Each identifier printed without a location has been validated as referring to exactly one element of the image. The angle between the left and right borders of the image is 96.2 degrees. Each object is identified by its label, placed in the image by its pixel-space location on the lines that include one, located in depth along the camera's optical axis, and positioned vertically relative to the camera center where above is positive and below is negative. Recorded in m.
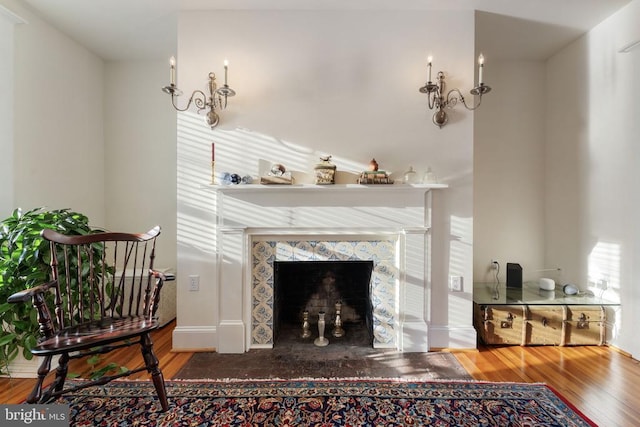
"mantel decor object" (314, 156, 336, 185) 2.21 +0.31
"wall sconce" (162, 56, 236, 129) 2.24 +0.88
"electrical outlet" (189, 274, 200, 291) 2.28 -0.58
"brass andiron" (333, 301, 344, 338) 2.45 -0.98
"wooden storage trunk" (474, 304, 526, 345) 2.33 -0.91
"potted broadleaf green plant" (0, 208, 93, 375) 1.64 -0.36
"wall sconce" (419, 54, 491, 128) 2.25 +0.89
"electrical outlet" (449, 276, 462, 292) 2.29 -0.56
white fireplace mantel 2.26 -0.12
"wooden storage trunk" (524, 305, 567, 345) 2.32 -0.91
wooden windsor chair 1.34 -0.61
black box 2.71 -0.60
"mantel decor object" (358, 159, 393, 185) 2.19 +0.27
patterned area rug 1.51 -1.09
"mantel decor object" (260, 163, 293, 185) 2.20 +0.27
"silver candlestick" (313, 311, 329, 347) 2.32 -1.01
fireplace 2.29 -0.44
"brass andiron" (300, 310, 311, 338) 2.44 -0.99
